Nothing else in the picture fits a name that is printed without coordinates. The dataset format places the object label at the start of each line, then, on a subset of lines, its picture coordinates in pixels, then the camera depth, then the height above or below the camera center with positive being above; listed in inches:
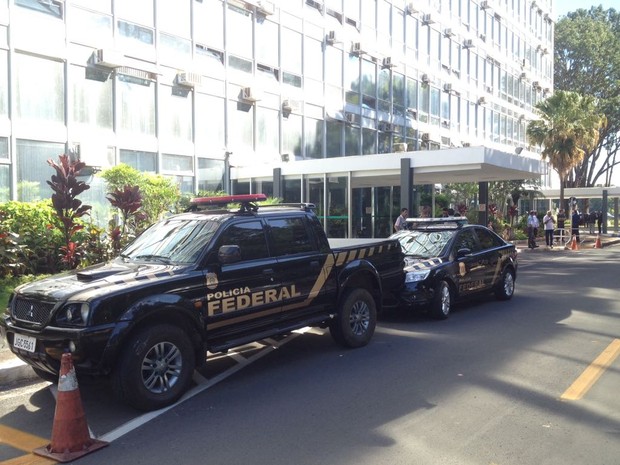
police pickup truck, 199.6 -33.1
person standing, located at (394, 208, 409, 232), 681.1 -4.0
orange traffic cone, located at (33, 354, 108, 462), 171.6 -62.8
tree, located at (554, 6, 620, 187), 1941.4 +504.8
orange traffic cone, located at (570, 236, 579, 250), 1011.3 -54.8
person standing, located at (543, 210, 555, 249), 1011.3 -28.2
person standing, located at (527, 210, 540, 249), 987.3 -25.6
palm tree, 1210.6 +176.1
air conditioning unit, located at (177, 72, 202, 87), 748.0 +175.8
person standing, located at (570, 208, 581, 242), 1052.5 -22.5
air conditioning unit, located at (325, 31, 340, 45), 995.3 +302.8
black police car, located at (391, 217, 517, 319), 366.3 -34.4
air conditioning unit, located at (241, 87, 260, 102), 844.0 +175.5
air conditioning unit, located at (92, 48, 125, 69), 650.8 +177.4
